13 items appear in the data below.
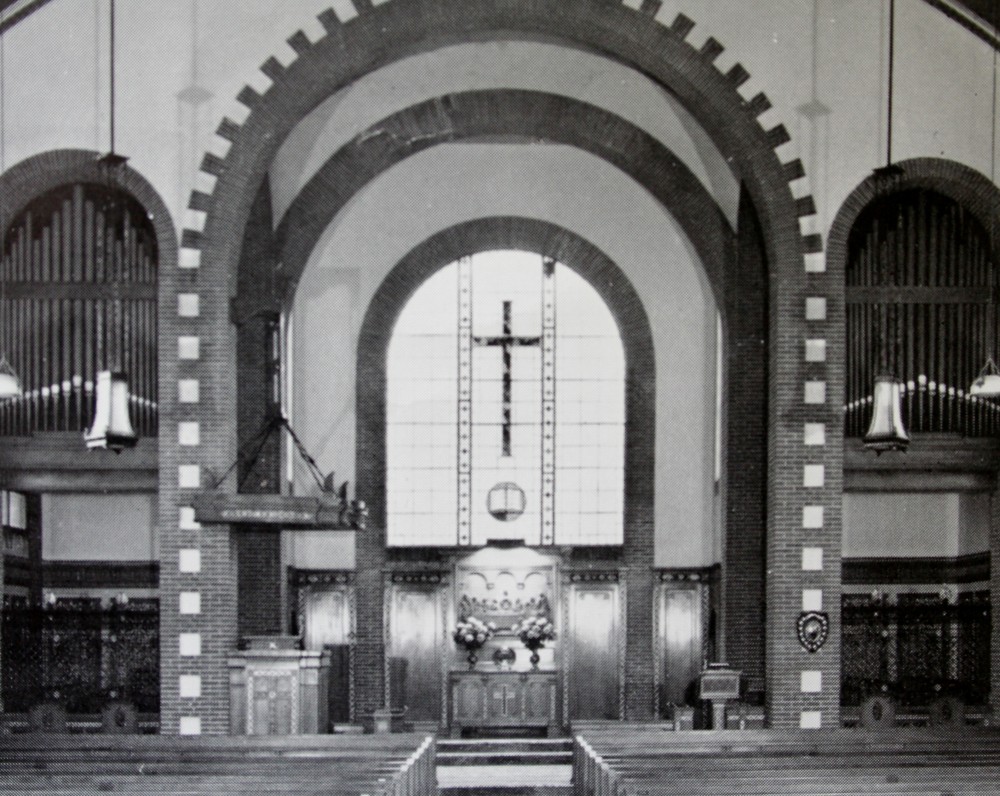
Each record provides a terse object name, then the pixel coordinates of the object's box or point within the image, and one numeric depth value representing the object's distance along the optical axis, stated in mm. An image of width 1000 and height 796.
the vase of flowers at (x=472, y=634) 20359
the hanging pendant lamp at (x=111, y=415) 13266
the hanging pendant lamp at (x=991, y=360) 14359
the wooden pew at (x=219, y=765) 9344
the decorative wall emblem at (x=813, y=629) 15336
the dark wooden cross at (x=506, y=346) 20906
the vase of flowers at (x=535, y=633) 20234
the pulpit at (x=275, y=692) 14922
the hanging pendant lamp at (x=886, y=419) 13852
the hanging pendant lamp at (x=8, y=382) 13156
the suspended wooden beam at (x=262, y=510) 14797
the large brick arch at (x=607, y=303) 21203
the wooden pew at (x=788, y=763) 9320
